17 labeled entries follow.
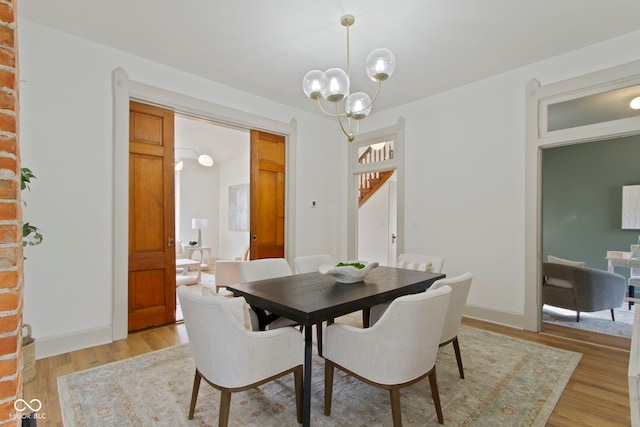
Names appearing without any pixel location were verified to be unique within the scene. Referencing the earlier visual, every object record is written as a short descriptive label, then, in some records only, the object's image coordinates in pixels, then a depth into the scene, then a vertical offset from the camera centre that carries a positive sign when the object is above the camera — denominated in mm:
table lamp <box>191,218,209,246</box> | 6957 -189
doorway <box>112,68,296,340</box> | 3070 +333
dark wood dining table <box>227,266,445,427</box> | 1701 -531
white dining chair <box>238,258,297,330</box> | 2322 -544
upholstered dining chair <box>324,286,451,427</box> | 1517 -694
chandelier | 2225 +1058
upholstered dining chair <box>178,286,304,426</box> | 1500 -686
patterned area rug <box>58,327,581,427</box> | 1845 -1252
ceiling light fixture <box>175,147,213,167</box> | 7287 +1374
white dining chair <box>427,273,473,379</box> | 1980 -618
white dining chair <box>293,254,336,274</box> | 3088 -499
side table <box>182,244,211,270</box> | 6672 -853
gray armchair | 3564 -882
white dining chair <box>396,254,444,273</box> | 3129 -505
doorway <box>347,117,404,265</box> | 4566 +567
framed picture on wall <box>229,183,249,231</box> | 7034 +200
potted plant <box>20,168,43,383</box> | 2221 -1028
